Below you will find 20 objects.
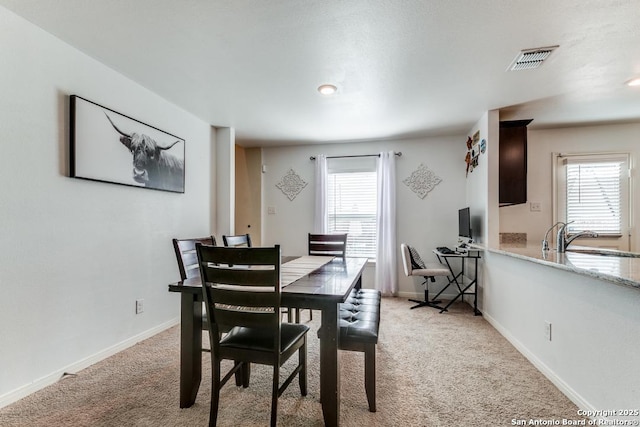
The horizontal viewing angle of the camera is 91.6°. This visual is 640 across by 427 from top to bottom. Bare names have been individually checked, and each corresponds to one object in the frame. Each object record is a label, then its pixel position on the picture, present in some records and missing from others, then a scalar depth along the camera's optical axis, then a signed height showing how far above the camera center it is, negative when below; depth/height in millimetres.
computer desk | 3664 -820
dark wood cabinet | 3449 +555
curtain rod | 4552 +889
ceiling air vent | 2133 +1130
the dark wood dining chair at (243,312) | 1467 -485
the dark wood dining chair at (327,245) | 3381 -334
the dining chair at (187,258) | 2127 -315
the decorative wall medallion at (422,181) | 4488 +493
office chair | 3748 -664
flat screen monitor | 3701 -111
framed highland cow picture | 2213 +529
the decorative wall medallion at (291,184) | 4934 +479
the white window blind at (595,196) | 3822 +242
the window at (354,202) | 4715 +193
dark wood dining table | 1613 -600
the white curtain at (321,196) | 4742 +280
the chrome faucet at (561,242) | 2680 -235
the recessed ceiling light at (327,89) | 2748 +1129
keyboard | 3879 -456
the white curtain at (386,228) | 4477 -193
